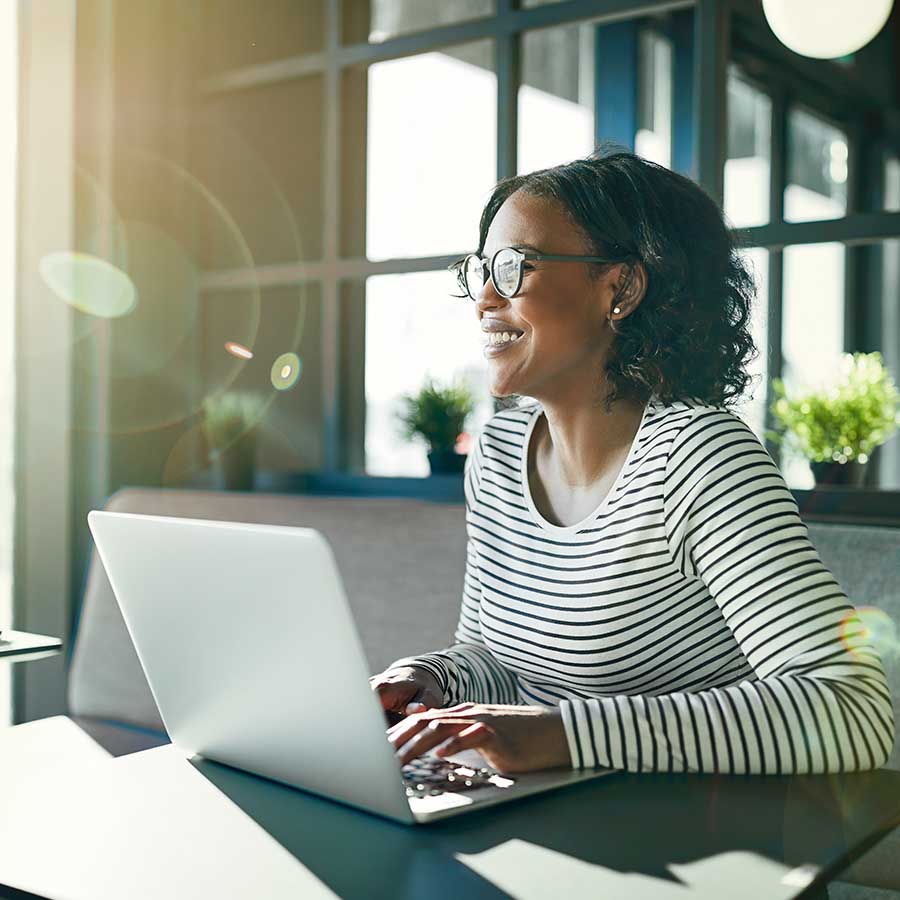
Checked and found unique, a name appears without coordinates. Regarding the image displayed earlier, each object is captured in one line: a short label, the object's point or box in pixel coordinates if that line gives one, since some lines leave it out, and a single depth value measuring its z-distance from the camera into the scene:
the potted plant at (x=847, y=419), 1.89
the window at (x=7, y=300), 2.83
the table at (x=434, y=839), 0.71
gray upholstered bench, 1.55
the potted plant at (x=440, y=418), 2.44
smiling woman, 0.96
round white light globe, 1.98
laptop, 0.78
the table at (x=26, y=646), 1.43
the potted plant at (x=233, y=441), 2.71
